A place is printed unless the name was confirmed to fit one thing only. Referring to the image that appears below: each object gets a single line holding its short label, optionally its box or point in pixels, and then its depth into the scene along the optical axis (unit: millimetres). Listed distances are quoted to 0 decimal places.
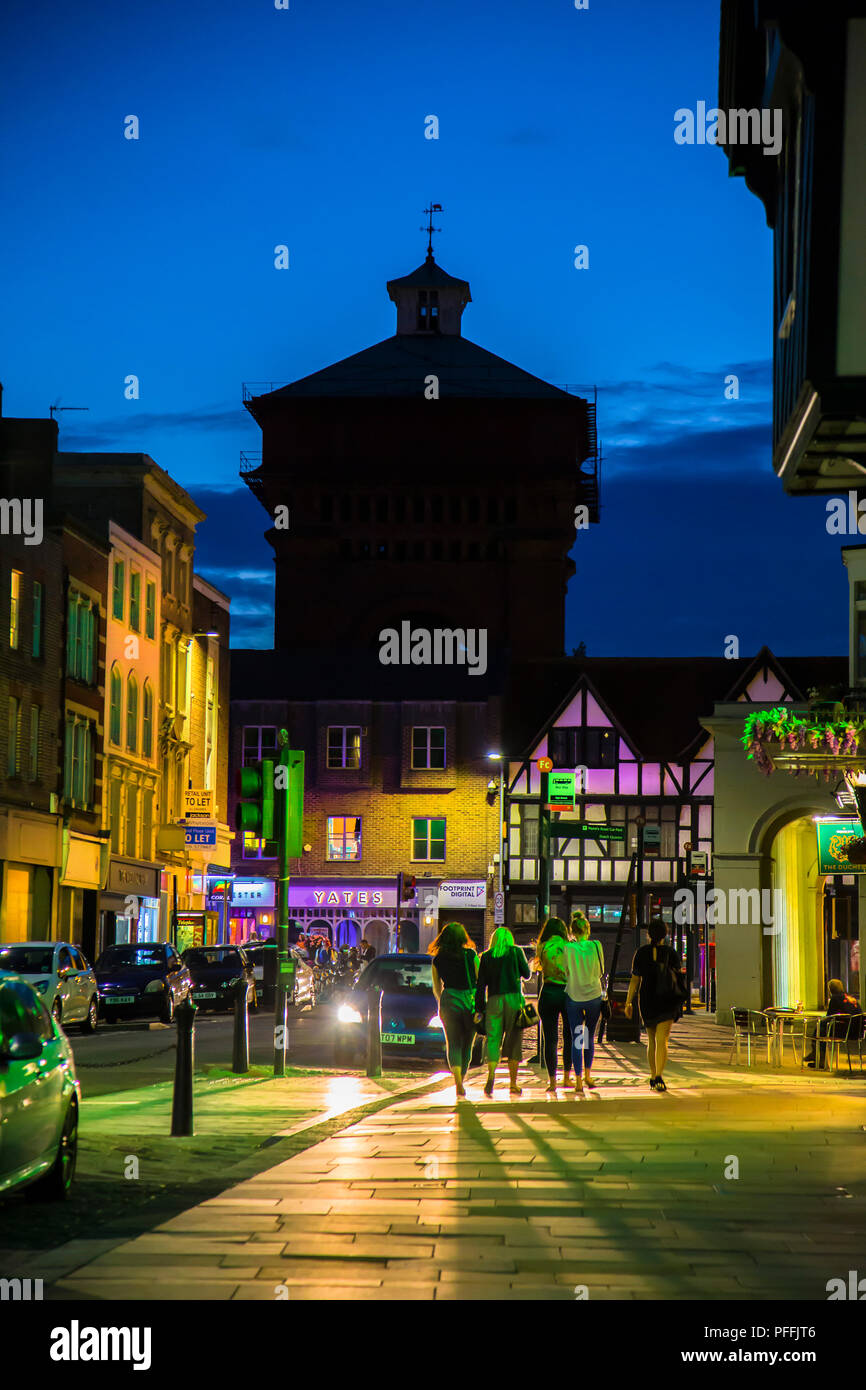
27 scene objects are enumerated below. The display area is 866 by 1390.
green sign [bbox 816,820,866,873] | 30203
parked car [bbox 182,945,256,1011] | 44250
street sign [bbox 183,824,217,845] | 60094
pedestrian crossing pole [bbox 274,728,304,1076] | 20922
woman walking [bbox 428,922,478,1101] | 18734
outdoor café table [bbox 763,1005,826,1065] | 26109
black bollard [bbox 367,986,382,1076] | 22484
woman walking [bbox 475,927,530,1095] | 19672
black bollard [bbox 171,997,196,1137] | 15265
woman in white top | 20047
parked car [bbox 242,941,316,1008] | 45188
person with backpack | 19422
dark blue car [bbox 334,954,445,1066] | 24719
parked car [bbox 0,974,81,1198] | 10273
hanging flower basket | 24672
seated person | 25469
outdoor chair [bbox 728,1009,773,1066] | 26188
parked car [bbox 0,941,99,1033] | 30500
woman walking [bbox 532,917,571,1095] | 20297
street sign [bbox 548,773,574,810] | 27188
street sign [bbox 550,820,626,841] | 25141
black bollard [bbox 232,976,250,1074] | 22017
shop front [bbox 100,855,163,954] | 55125
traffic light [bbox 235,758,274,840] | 20875
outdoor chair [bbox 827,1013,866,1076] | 23750
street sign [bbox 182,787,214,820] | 63000
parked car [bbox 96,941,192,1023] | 37656
